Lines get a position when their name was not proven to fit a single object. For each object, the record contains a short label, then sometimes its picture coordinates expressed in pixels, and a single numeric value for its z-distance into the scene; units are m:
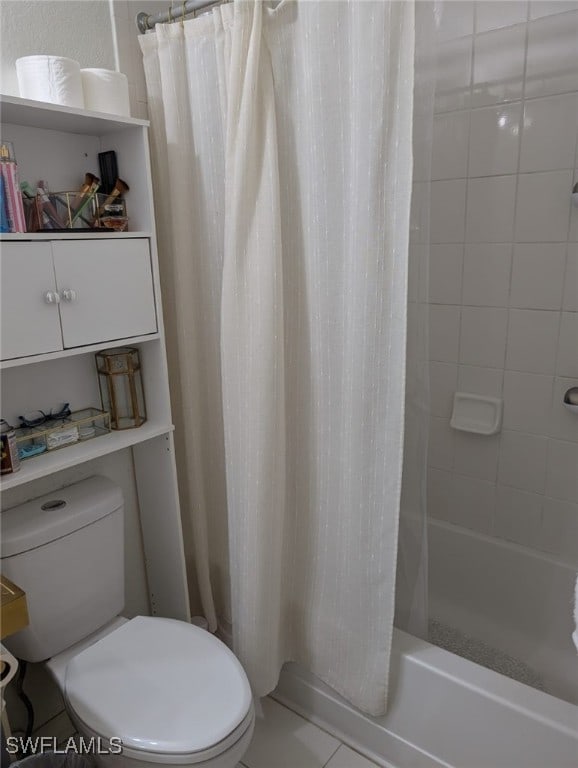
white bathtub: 1.27
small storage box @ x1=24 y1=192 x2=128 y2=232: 1.32
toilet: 1.18
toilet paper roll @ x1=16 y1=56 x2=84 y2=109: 1.24
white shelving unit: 1.22
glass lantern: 1.56
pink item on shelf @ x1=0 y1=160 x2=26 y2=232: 1.18
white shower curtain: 1.18
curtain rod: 1.36
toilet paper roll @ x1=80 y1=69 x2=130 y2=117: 1.33
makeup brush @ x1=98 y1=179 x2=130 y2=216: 1.43
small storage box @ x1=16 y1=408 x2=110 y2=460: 1.38
